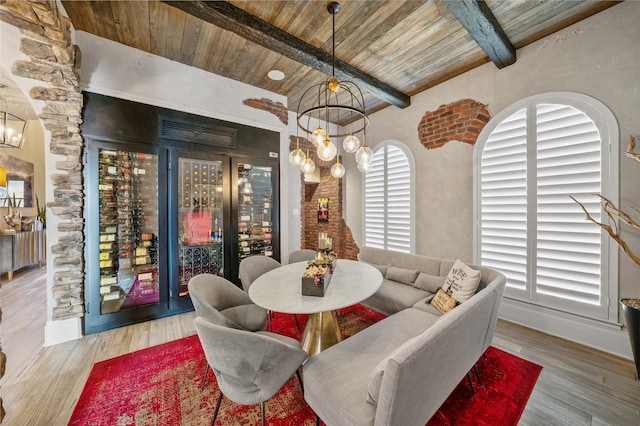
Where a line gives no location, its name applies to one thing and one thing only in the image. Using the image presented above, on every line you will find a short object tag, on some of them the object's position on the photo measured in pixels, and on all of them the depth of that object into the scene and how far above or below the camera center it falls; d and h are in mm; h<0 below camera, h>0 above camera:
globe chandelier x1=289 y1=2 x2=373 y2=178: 1880 +558
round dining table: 1540 -604
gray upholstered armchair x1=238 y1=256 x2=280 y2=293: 2395 -613
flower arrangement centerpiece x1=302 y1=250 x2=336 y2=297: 1672 -493
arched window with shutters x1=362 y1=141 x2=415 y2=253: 3768 +229
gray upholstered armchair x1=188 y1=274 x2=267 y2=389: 1785 -773
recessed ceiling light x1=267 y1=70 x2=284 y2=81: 3123 +1871
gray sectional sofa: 950 -871
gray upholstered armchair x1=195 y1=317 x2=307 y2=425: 1127 -759
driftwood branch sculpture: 1865 -47
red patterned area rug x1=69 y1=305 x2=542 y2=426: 1489 -1312
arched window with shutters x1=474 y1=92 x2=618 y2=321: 2154 +143
